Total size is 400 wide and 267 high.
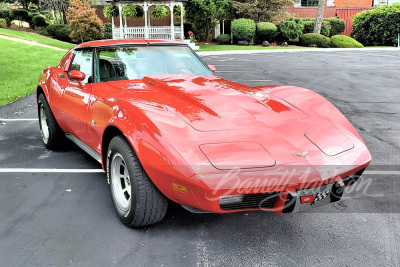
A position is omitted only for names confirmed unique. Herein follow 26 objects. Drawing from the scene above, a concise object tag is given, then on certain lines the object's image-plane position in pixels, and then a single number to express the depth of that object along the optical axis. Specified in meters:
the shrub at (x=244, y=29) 28.42
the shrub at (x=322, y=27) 31.36
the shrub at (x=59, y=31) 28.05
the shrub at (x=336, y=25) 32.40
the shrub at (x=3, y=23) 29.19
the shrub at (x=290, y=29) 29.39
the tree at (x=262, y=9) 29.56
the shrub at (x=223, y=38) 30.14
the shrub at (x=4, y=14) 34.50
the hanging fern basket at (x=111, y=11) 27.11
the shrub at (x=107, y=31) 29.66
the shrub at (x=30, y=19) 32.76
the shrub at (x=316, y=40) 28.72
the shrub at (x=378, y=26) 28.56
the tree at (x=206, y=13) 28.16
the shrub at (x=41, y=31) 29.27
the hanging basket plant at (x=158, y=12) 28.03
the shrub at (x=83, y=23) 24.22
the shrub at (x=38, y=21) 31.30
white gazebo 26.16
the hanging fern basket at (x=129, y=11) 26.67
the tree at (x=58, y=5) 31.21
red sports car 2.57
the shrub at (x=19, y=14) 32.97
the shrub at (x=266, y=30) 28.91
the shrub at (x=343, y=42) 28.03
